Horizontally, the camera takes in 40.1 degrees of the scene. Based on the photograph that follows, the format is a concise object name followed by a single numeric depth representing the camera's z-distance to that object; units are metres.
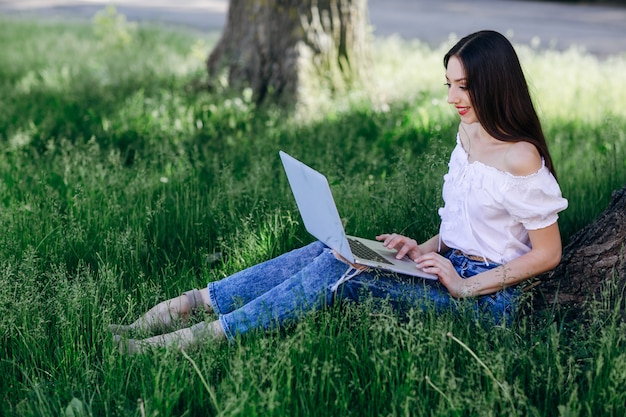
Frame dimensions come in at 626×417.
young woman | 2.93
